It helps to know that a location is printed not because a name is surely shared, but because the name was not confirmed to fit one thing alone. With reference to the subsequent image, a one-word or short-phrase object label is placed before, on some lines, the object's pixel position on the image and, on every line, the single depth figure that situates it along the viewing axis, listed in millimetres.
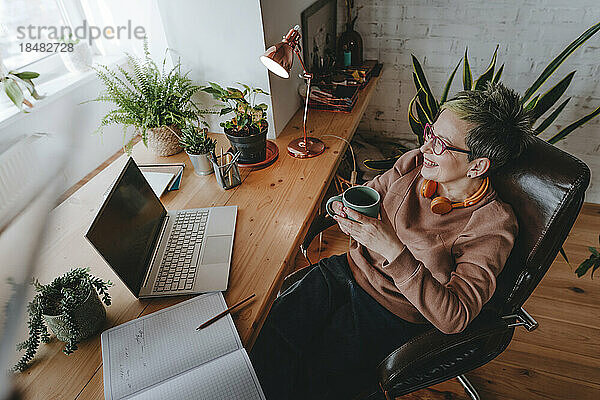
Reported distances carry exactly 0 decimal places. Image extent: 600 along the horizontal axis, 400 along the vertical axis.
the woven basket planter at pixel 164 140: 1693
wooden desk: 907
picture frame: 1989
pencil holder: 1475
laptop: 1008
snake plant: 1737
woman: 1019
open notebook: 835
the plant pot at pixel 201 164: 1575
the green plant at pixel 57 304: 888
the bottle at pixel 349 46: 2351
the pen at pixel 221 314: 971
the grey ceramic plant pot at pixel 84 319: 904
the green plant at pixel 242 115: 1558
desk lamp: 1371
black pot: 1552
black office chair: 984
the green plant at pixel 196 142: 1552
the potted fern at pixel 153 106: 1604
